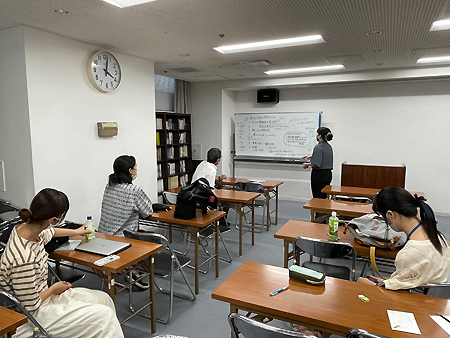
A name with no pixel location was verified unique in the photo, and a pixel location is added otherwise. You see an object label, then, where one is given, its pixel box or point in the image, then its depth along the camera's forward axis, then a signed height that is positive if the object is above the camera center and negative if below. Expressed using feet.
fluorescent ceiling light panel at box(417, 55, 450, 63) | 15.62 +3.87
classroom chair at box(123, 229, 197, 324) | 8.70 -3.80
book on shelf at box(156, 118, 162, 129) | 19.59 +0.81
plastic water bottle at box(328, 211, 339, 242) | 8.29 -2.53
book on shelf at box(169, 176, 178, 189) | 20.77 -3.12
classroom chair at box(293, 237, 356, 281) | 7.63 -2.90
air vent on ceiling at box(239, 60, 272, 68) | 16.48 +3.89
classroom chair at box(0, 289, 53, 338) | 5.34 -3.06
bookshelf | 19.93 -0.96
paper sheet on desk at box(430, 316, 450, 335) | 4.59 -2.87
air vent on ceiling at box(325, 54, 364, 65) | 15.28 +3.88
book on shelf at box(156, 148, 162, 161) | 19.79 -1.10
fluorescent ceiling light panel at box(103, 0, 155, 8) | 8.66 +3.75
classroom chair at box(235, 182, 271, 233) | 16.57 -2.88
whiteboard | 22.75 +0.08
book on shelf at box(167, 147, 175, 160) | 20.69 -1.19
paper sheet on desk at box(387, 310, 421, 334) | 4.60 -2.87
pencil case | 5.92 -2.72
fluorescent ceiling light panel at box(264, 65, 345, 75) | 18.41 +4.00
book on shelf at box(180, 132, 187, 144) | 22.43 -0.17
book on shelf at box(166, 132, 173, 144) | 20.89 -0.16
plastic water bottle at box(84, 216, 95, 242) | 8.20 -2.51
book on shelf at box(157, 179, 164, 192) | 19.84 -3.15
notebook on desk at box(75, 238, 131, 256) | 7.45 -2.75
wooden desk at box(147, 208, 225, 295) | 9.98 -2.80
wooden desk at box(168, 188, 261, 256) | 13.24 -2.73
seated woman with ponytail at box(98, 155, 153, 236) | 9.66 -2.05
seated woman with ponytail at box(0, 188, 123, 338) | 5.59 -2.76
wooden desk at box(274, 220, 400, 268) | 7.78 -2.82
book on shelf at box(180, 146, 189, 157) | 22.38 -1.15
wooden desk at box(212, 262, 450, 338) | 4.75 -2.87
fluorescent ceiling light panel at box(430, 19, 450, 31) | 10.39 +3.75
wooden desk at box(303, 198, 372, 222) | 11.03 -2.72
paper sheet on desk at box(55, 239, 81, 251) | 7.71 -2.74
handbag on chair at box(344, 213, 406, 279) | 7.73 -2.53
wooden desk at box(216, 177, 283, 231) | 16.57 -2.67
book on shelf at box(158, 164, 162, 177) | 20.08 -2.22
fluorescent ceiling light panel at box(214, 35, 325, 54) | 12.49 +3.87
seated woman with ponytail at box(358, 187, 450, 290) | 5.57 -2.02
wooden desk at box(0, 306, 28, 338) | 4.58 -2.79
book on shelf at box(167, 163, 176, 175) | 20.92 -2.20
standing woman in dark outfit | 16.19 -1.48
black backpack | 10.23 -2.12
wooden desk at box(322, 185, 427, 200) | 14.34 -2.68
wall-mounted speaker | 23.53 +3.03
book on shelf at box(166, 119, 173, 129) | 21.09 +0.80
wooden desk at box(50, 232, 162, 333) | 6.83 -2.83
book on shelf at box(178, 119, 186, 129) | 22.06 +0.87
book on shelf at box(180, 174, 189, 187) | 22.13 -3.16
